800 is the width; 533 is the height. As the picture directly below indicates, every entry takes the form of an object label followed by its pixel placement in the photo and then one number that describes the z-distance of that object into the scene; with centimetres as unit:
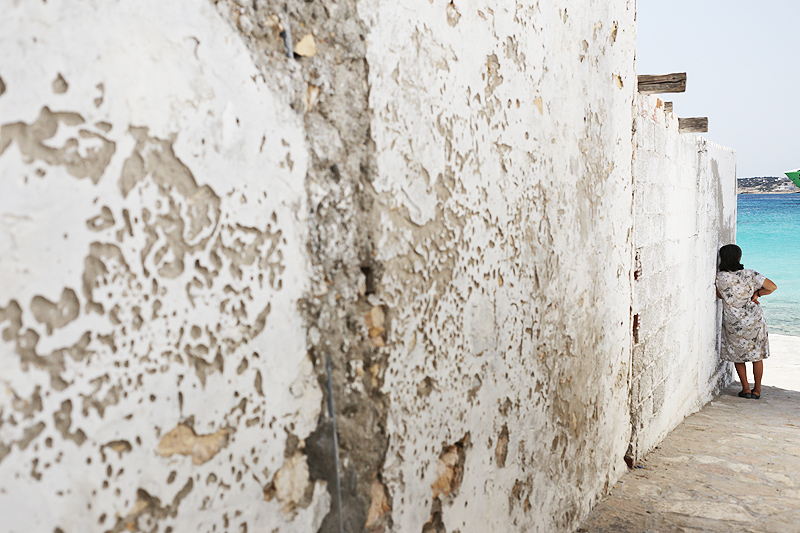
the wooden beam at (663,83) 393
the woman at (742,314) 636
